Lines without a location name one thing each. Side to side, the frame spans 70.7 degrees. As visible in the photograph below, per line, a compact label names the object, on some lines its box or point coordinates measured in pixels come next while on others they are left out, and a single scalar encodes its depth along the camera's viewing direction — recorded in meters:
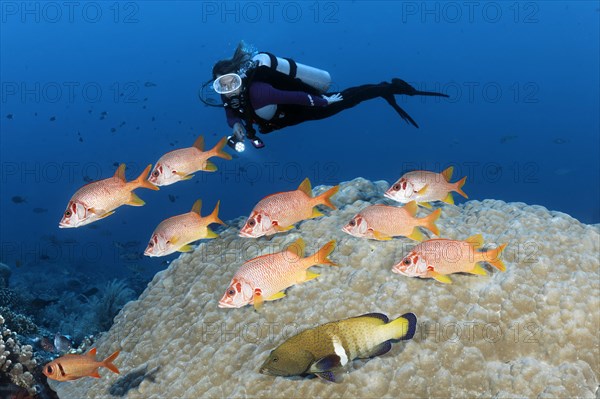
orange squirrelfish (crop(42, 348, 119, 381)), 3.51
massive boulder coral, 3.22
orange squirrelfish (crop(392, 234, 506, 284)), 3.43
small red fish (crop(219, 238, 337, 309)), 3.27
